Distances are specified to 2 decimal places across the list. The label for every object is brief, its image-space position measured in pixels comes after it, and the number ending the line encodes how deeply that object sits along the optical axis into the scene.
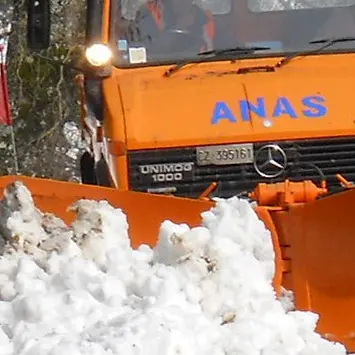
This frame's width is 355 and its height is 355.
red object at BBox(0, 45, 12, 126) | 22.89
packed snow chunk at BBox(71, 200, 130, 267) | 9.89
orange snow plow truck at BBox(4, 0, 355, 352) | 10.27
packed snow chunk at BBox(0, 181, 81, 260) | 9.97
